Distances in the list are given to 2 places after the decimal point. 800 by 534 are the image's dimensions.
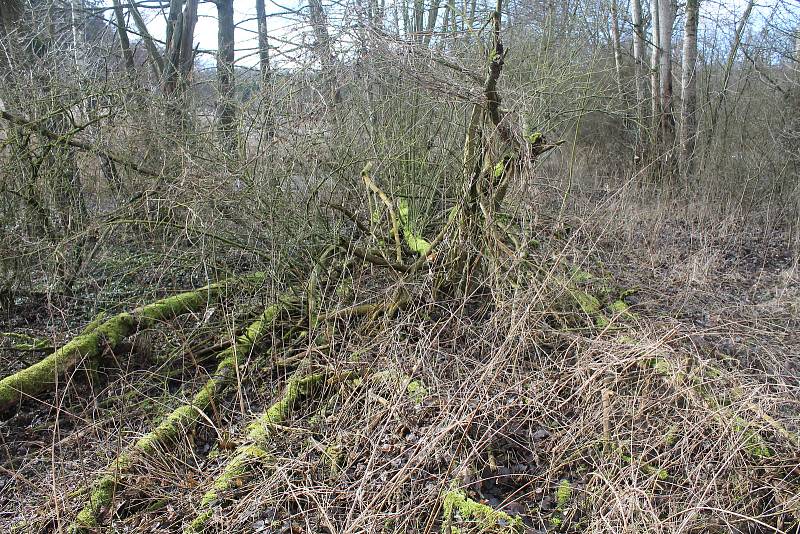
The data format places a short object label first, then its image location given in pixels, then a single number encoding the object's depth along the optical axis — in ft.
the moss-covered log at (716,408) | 10.19
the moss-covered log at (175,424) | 10.31
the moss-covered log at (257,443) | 10.45
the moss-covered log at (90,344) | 14.01
